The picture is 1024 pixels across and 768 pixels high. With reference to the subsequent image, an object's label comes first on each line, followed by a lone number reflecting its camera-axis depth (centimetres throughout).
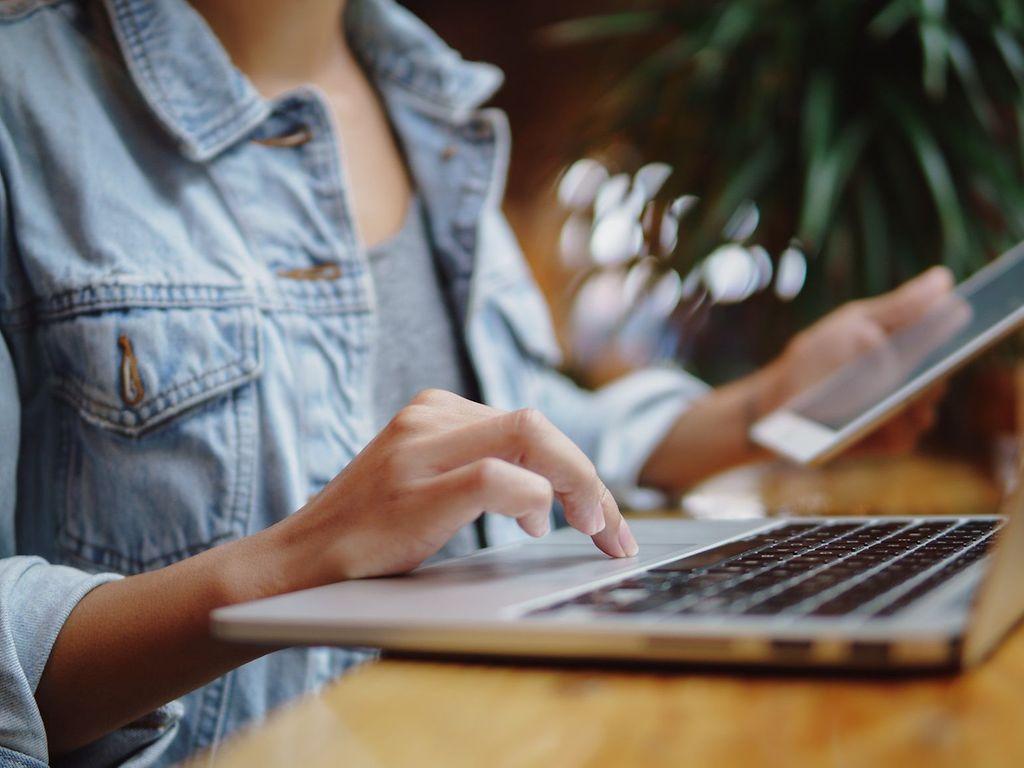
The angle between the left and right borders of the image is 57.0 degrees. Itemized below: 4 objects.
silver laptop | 33
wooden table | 29
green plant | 129
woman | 50
